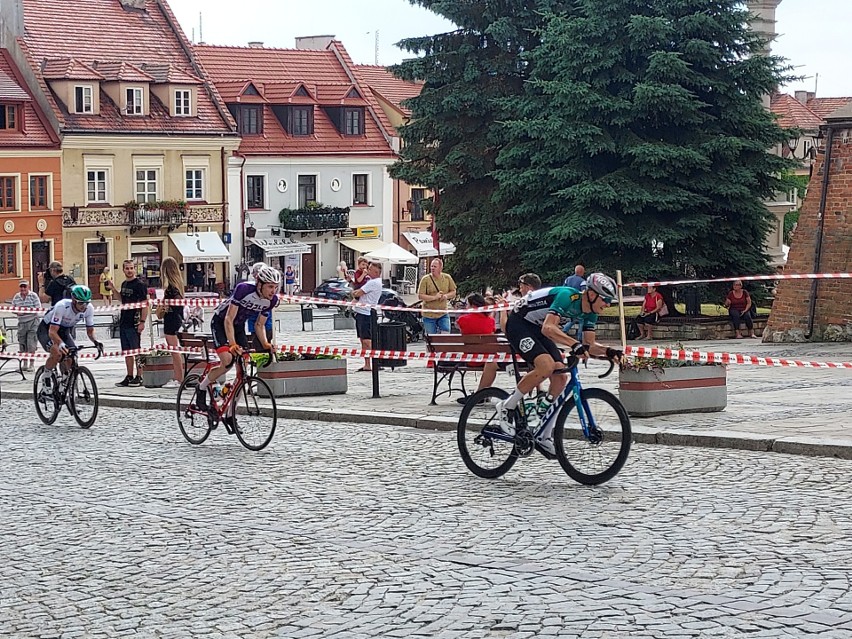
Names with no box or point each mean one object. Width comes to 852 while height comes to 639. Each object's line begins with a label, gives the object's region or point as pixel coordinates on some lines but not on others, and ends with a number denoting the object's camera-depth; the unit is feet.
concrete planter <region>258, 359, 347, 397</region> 59.72
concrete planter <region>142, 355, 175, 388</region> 68.03
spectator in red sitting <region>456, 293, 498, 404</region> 56.90
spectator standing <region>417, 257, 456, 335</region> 69.51
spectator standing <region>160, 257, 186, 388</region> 66.64
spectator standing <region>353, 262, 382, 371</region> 71.56
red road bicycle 46.50
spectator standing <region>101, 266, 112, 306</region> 186.27
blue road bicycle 37.24
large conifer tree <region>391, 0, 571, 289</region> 114.42
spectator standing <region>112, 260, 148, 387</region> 70.59
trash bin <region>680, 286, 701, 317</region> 109.29
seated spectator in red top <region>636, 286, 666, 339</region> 103.91
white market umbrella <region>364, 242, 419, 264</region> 191.68
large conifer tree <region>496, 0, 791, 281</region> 105.50
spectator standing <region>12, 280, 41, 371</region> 80.69
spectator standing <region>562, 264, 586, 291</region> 68.04
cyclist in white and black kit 53.78
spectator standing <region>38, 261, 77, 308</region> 74.02
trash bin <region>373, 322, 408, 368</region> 63.62
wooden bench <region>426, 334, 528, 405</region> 53.93
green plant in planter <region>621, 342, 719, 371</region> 49.03
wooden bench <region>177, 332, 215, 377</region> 64.69
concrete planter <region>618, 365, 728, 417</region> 48.93
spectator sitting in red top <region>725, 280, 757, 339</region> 103.40
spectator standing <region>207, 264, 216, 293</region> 207.51
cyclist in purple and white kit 45.60
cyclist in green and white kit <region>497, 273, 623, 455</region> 37.91
